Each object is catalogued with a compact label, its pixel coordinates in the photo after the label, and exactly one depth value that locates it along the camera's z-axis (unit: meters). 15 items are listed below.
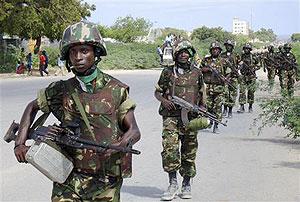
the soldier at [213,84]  12.12
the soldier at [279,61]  19.82
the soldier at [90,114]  3.83
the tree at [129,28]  76.94
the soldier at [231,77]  14.05
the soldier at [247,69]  16.02
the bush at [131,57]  44.72
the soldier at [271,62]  22.69
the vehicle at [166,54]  41.03
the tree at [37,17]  34.50
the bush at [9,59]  36.41
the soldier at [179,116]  6.70
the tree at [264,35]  154.82
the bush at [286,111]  9.88
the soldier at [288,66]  18.15
